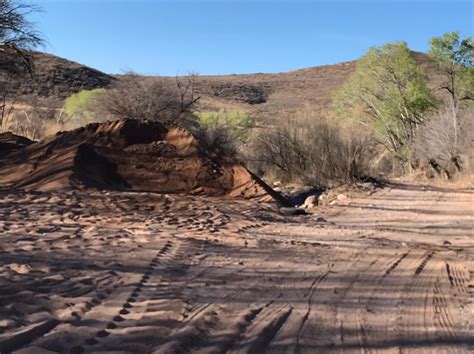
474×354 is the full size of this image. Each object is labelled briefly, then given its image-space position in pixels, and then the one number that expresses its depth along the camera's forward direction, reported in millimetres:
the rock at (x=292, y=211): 13703
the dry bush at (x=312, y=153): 21734
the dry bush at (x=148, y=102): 25219
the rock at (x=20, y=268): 6402
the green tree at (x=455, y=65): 35281
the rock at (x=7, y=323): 4651
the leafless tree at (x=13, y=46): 24500
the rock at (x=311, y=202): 16059
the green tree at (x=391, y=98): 38094
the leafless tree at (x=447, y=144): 29750
